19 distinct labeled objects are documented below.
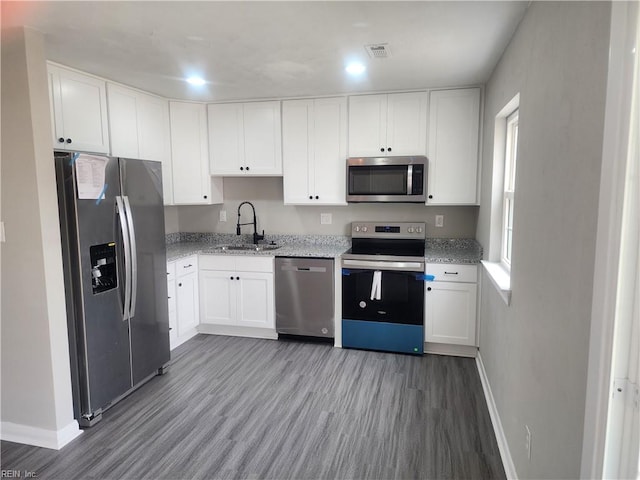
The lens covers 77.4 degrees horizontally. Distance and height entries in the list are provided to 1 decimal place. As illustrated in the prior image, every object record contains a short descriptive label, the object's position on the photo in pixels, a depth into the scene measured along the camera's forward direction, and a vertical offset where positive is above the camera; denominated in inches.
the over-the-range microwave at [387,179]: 143.2 +8.8
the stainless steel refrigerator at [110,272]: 95.0 -18.0
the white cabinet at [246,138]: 158.6 +26.4
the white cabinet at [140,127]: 129.7 +27.2
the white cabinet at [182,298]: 144.6 -35.6
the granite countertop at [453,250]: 135.1 -18.2
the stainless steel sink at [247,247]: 161.8 -18.3
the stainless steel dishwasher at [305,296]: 148.3 -34.7
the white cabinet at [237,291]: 155.0 -34.4
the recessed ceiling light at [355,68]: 115.2 +39.7
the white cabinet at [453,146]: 139.6 +19.9
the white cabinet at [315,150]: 152.2 +20.7
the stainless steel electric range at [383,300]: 138.8 -34.5
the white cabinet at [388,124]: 143.8 +28.7
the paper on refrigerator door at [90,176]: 93.9 +7.0
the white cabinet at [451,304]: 135.2 -34.8
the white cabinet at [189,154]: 159.5 +20.2
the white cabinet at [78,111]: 109.7 +27.3
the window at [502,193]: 110.3 +2.6
